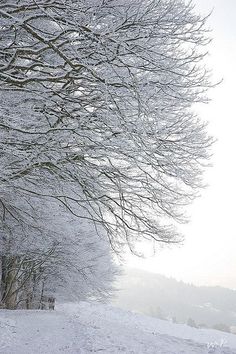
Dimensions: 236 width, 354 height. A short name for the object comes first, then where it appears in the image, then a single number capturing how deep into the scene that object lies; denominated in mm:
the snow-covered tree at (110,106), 4965
